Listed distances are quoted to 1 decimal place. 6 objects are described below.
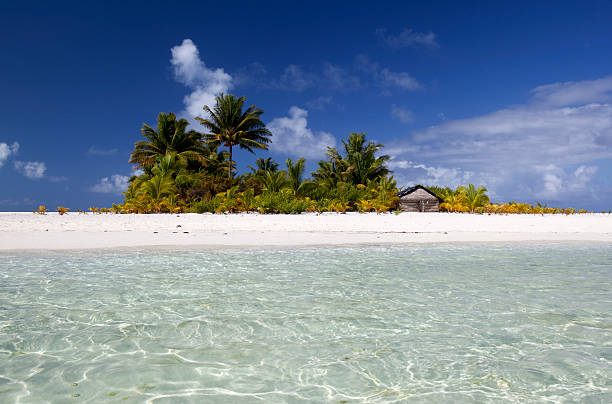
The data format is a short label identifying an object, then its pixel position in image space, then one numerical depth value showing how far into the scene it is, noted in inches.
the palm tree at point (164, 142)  1268.5
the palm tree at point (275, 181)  924.0
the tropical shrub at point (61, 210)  685.9
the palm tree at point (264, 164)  1689.2
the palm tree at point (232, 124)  1375.5
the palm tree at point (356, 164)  1342.3
